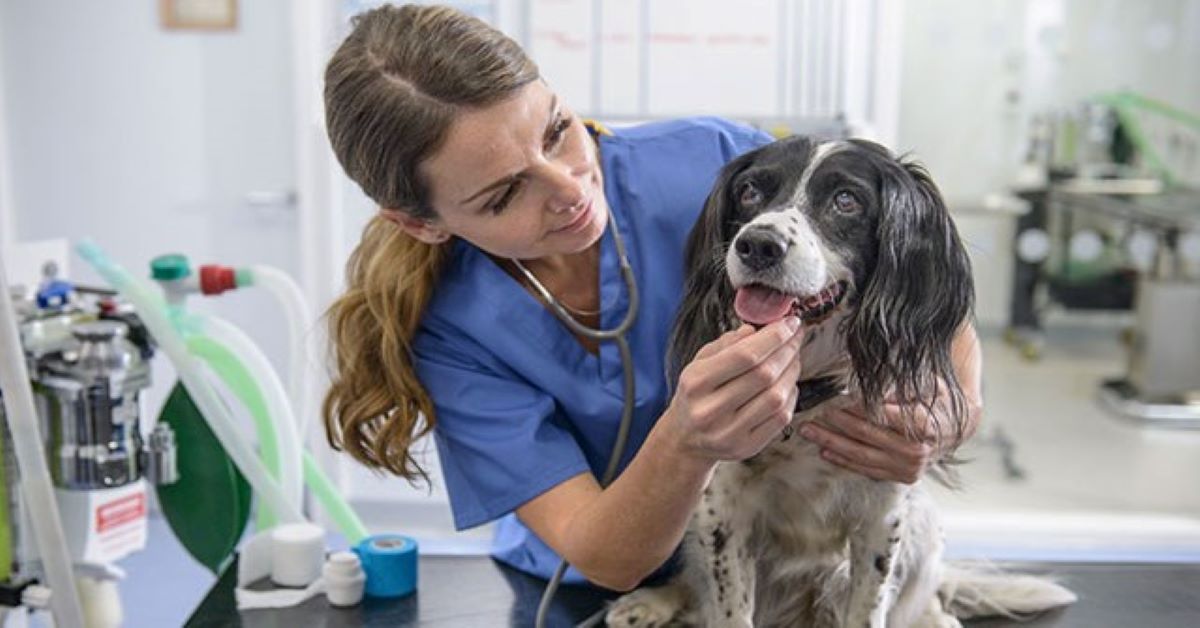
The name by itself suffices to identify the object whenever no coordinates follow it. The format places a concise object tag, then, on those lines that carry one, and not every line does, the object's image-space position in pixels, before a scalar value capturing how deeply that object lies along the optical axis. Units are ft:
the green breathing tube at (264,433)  6.42
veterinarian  4.09
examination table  4.95
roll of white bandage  5.21
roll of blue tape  5.10
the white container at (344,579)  5.06
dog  3.88
